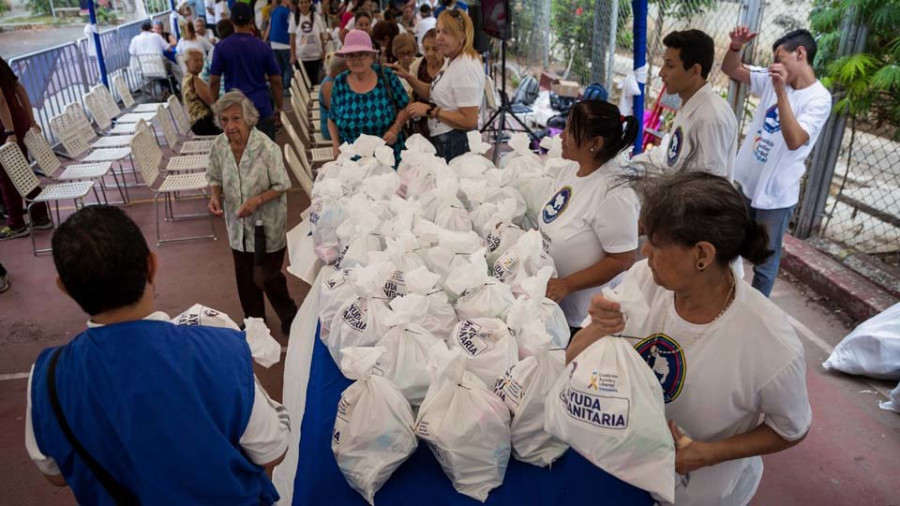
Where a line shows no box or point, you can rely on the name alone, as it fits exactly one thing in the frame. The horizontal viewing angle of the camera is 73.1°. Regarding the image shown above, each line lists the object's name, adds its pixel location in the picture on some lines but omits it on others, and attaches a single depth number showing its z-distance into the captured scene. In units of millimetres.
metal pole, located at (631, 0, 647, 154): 3400
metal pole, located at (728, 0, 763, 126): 5008
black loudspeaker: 5434
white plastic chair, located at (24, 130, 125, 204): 5426
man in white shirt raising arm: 3354
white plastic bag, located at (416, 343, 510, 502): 1536
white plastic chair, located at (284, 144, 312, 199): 4184
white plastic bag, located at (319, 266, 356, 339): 2262
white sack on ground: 3354
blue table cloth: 1555
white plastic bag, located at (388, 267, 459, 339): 2029
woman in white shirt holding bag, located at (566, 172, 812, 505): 1354
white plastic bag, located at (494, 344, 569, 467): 1592
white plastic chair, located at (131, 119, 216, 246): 5496
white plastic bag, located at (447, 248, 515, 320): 2057
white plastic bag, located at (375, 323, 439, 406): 1808
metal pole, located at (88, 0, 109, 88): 8516
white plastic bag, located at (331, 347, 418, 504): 1562
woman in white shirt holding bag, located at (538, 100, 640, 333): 2279
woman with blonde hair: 3918
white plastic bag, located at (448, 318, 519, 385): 1793
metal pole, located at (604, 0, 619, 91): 5895
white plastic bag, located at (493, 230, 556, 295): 2242
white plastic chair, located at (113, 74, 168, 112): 8438
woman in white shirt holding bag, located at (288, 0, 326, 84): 9297
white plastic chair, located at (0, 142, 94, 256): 4953
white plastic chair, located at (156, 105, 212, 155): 6839
